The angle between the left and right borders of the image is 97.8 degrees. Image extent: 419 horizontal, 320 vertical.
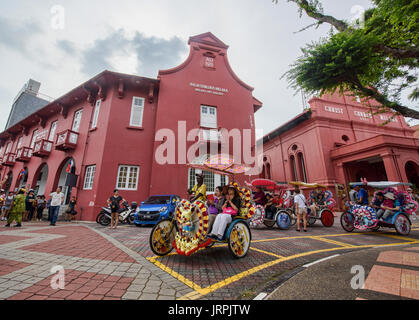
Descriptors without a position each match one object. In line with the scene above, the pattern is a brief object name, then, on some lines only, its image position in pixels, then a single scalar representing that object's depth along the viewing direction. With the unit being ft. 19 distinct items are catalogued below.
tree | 14.49
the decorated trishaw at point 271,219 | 25.98
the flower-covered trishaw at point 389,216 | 21.44
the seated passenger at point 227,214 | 12.27
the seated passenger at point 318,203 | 29.40
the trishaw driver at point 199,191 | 13.47
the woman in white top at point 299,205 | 24.42
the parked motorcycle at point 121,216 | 32.01
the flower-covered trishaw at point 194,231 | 11.64
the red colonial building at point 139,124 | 39.40
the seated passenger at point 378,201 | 22.65
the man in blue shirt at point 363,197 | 23.20
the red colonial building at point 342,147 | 47.42
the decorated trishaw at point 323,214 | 29.01
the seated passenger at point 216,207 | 14.72
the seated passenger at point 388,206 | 21.72
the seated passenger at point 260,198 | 28.19
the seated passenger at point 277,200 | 29.76
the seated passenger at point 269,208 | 27.32
